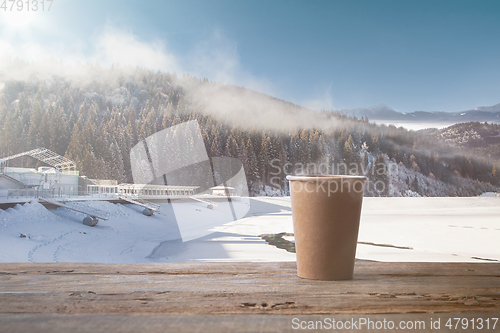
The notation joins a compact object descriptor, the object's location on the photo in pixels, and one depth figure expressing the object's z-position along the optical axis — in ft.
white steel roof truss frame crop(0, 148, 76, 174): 68.54
